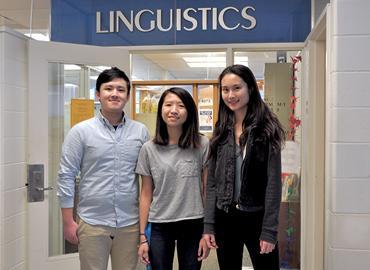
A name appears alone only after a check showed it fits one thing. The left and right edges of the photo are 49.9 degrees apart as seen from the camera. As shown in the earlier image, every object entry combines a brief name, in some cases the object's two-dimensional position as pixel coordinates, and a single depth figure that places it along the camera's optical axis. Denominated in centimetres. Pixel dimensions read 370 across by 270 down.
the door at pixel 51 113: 277
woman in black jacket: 164
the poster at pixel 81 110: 300
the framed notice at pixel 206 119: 479
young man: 192
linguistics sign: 324
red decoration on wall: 329
